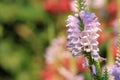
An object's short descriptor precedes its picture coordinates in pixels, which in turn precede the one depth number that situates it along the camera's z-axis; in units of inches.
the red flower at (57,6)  134.0
